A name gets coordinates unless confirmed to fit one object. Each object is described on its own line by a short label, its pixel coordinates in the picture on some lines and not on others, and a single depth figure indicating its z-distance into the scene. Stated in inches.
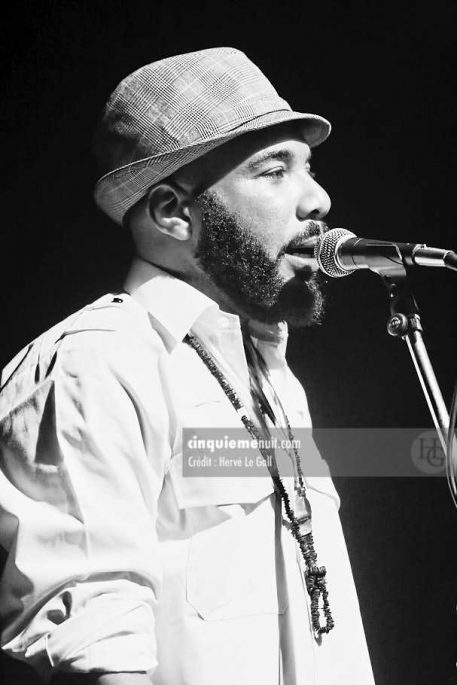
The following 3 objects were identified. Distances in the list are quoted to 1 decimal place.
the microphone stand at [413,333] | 168.9
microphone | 168.9
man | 167.0
